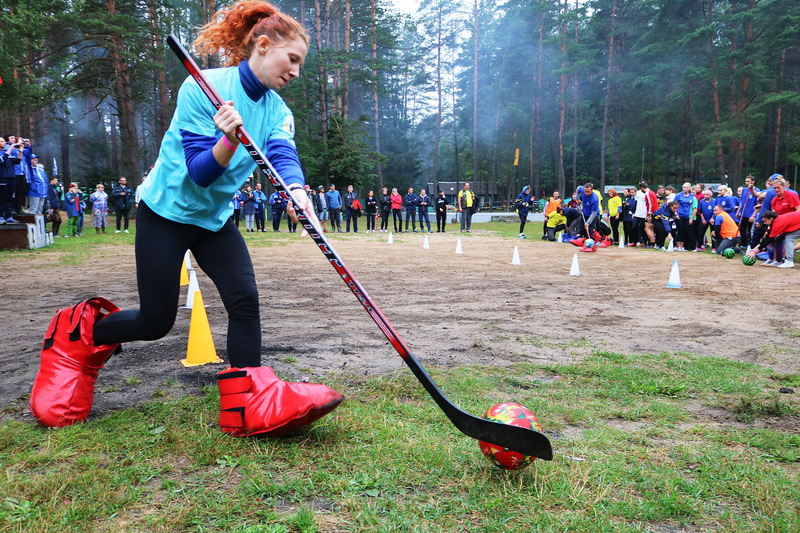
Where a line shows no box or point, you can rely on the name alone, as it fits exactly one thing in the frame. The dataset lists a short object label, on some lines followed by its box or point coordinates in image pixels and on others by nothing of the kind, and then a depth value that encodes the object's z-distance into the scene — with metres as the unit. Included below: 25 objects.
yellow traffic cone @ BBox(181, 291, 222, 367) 3.89
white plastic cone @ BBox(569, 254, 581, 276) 9.57
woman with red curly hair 2.52
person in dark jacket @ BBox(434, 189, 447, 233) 23.58
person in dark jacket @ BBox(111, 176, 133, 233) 19.52
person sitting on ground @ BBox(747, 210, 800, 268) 10.80
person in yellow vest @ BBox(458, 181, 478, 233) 22.66
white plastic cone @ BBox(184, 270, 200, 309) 4.73
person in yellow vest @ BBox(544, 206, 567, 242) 18.33
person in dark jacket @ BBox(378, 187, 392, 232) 24.34
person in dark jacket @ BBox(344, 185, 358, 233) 22.92
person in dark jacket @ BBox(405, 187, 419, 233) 25.16
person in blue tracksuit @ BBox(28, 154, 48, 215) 14.30
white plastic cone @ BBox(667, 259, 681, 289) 8.20
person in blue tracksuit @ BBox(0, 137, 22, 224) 12.26
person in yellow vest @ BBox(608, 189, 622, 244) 17.72
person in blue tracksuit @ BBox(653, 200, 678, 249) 15.31
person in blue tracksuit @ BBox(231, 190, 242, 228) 22.06
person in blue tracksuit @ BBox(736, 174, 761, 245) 13.11
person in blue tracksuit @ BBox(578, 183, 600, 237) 16.12
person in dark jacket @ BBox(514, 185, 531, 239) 21.48
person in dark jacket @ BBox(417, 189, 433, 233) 24.98
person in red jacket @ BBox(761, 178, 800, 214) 10.84
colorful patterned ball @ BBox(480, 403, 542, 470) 2.27
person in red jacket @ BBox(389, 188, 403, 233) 24.14
